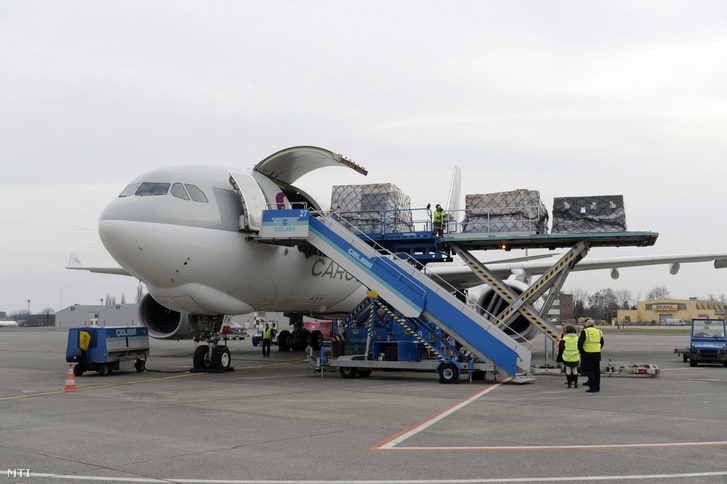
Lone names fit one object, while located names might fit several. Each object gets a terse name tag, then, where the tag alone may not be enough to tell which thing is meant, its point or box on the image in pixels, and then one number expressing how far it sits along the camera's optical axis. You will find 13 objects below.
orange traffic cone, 12.88
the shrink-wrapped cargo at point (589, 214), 16.16
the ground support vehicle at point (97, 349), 16.14
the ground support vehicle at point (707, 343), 18.81
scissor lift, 16.38
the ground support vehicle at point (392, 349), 14.16
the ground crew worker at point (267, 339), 23.45
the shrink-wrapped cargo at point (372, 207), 17.81
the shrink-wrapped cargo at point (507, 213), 16.41
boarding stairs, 13.83
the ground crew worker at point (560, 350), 14.39
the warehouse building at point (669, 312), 116.75
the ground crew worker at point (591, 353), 12.34
